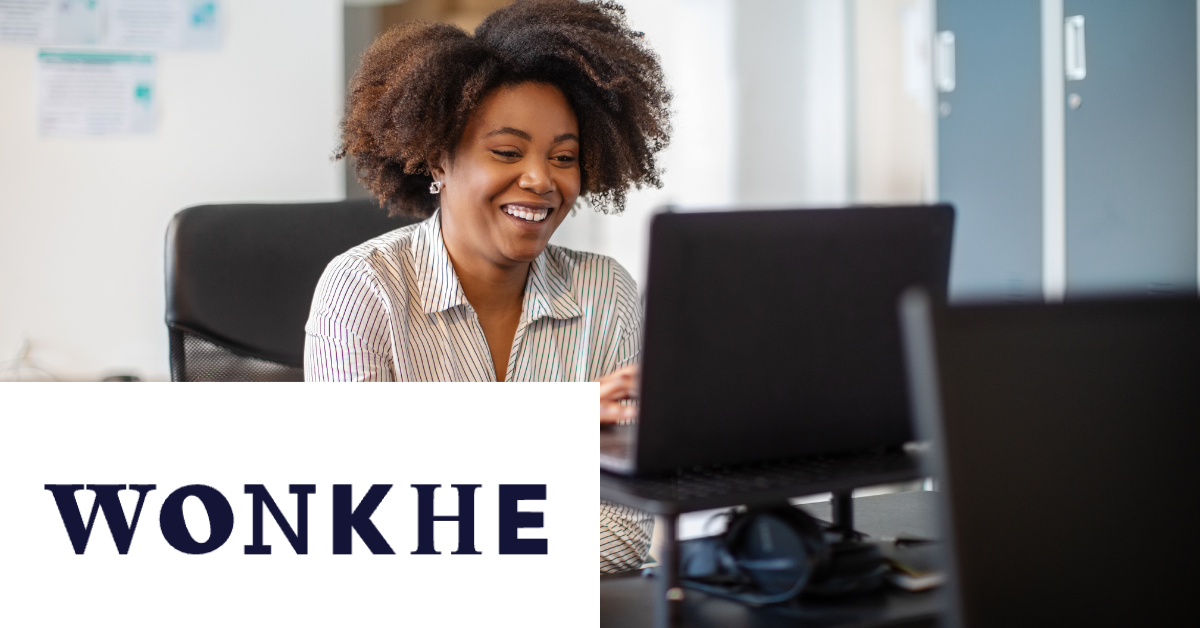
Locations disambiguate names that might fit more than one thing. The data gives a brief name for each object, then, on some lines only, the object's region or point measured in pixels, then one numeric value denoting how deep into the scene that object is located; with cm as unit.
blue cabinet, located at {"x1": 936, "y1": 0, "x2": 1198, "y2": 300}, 227
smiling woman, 157
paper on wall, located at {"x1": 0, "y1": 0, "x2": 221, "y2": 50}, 258
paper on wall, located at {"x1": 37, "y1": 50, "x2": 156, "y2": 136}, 261
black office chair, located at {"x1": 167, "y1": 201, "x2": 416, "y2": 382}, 168
